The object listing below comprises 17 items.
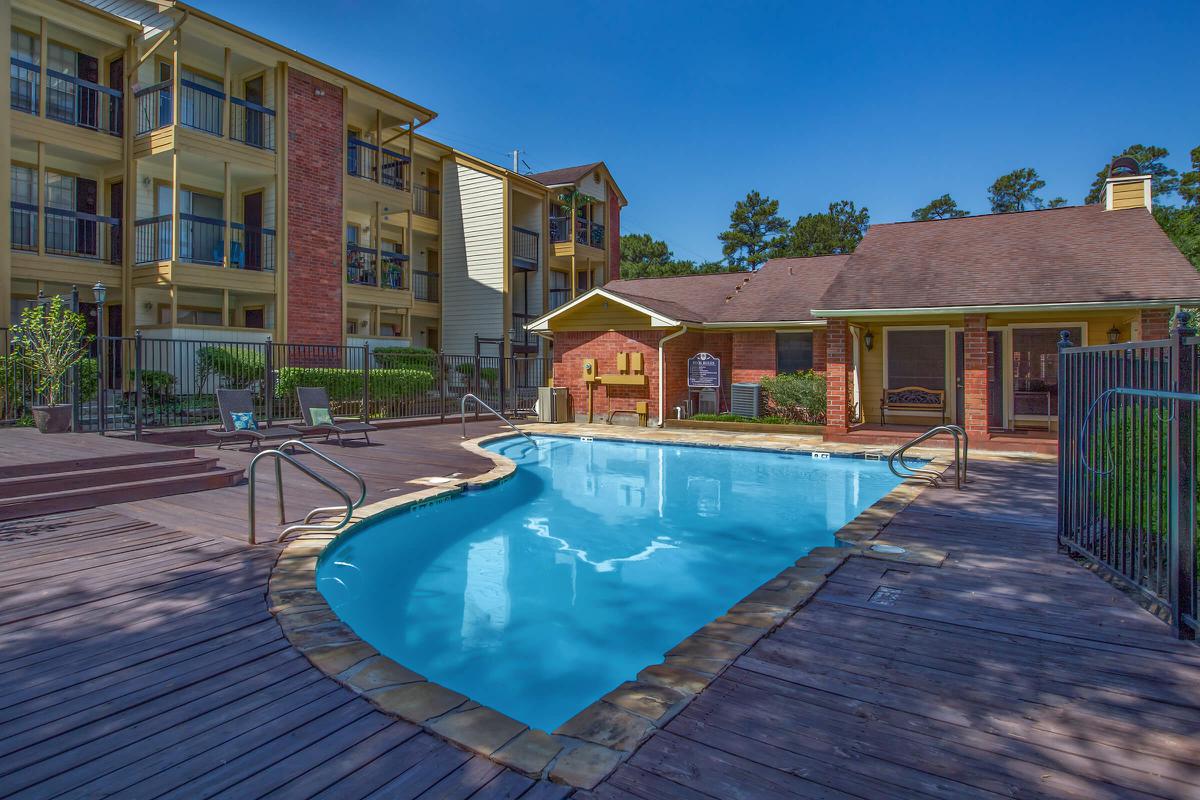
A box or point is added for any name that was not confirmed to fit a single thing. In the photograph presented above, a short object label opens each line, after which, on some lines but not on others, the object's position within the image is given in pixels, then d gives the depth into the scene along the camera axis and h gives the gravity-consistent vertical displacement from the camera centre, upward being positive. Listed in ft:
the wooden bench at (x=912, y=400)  49.26 +0.02
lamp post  32.29 +2.01
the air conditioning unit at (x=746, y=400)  52.95 +0.00
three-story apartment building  49.14 +19.00
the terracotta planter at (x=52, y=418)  33.83 -1.01
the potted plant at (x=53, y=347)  35.50 +2.87
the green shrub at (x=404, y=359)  58.90 +3.75
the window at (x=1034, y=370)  46.65 +2.22
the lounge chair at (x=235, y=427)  33.30 -1.42
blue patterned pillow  34.04 -1.16
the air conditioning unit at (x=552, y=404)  56.34 -0.39
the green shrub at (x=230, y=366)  45.16 +2.31
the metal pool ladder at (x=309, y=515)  16.87 -3.11
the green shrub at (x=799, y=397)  50.21 +0.24
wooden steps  21.07 -2.96
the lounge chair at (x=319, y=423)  38.73 -1.17
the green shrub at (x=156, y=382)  43.75 +1.15
